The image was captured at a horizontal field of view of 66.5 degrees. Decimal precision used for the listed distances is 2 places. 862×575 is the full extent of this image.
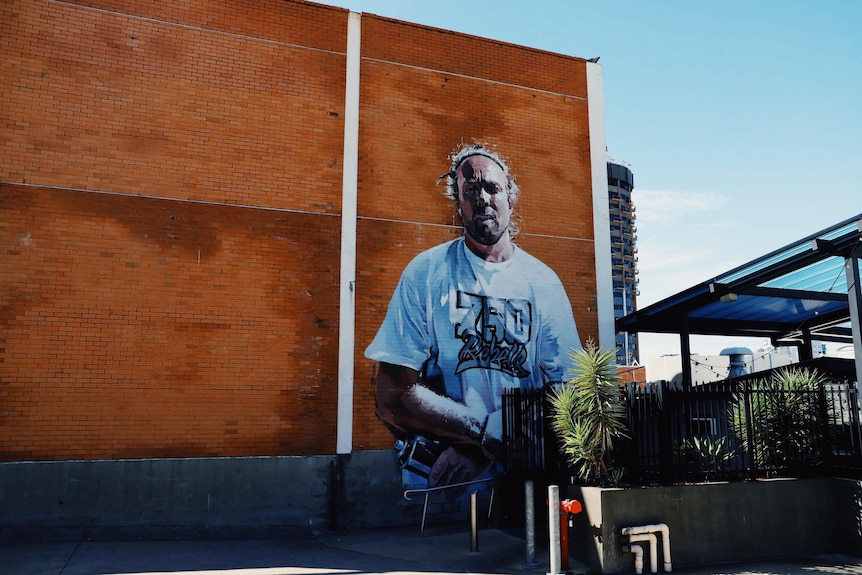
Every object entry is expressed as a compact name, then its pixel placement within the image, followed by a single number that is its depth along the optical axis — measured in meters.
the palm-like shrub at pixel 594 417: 9.30
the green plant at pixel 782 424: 10.30
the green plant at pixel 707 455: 9.93
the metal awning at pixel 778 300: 10.38
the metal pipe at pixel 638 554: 8.64
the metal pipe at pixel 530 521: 8.97
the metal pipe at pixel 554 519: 8.25
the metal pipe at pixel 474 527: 9.79
